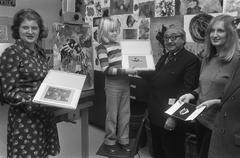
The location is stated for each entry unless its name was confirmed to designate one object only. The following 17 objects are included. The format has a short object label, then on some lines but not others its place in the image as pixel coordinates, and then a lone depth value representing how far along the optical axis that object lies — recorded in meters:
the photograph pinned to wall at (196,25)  2.12
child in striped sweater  2.08
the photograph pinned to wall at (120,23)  2.89
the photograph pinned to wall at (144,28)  2.61
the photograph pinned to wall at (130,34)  2.76
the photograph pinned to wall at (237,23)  1.87
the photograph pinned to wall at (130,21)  2.74
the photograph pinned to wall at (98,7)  3.18
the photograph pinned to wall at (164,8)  2.36
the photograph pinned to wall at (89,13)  3.29
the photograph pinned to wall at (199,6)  2.05
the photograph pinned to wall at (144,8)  2.54
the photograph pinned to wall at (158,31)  2.40
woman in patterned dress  1.46
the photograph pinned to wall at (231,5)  1.92
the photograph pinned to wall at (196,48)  2.18
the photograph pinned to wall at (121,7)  2.79
